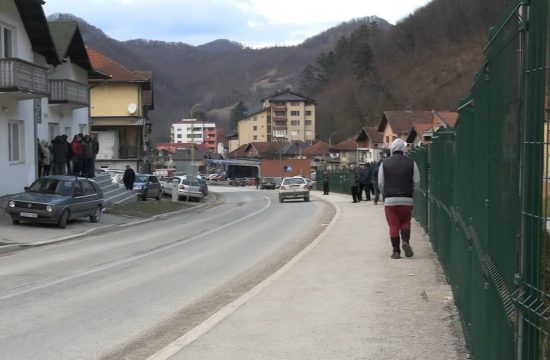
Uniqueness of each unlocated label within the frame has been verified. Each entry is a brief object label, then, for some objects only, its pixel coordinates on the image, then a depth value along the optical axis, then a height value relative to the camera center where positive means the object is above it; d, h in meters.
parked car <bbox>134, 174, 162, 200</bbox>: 36.19 -1.75
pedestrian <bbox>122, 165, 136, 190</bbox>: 34.28 -1.18
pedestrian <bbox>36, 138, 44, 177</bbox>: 26.89 +0.02
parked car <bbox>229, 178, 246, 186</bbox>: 108.53 -4.31
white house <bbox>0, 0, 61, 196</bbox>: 23.48 +2.39
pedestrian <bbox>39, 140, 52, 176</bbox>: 26.84 -0.21
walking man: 10.68 -0.50
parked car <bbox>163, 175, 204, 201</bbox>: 41.59 -2.01
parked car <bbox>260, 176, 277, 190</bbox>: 87.19 -3.68
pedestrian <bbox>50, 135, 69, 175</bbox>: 26.52 +0.06
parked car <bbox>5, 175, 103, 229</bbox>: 20.05 -1.44
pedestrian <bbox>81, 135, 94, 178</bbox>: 28.48 -0.10
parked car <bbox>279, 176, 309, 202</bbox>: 39.66 -1.98
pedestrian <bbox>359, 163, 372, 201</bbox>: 32.43 -1.18
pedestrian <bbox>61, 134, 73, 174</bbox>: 26.81 -0.18
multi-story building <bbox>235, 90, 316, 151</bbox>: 165.25 +8.67
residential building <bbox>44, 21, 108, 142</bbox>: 30.98 +3.18
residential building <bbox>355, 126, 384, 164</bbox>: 96.06 +1.75
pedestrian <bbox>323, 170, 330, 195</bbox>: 48.50 -2.13
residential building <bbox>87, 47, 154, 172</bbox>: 54.09 +3.42
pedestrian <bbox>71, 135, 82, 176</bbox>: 28.12 -0.01
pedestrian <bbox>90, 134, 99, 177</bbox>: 29.31 +0.30
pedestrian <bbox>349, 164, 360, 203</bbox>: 32.59 -1.47
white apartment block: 187.25 +7.39
